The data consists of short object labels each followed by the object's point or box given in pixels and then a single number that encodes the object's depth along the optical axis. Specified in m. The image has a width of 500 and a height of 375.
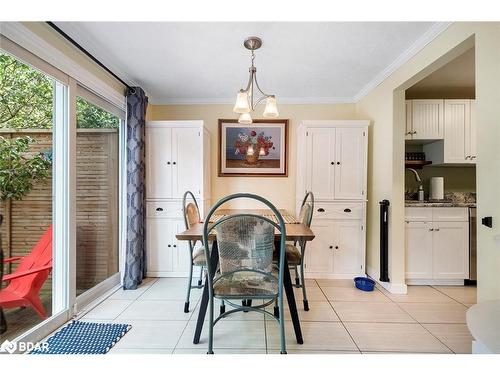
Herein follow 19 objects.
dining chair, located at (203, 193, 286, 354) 1.38
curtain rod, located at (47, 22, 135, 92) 1.74
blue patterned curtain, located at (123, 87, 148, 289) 2.57
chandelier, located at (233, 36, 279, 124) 1.86
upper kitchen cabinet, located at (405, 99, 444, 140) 2.81
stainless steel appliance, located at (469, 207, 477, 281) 2.60
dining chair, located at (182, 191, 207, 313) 2.01
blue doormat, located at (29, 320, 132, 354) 1.57
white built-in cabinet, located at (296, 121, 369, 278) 2.84
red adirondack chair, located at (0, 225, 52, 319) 1.63
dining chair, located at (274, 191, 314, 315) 2.07
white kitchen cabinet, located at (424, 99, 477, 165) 2.80
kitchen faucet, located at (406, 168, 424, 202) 2.84
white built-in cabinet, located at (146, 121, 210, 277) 2.84
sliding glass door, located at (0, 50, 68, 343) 1.59
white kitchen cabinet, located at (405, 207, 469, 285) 2.61
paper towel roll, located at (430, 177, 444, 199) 2.86
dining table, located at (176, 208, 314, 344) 1.58
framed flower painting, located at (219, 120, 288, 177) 3.34
